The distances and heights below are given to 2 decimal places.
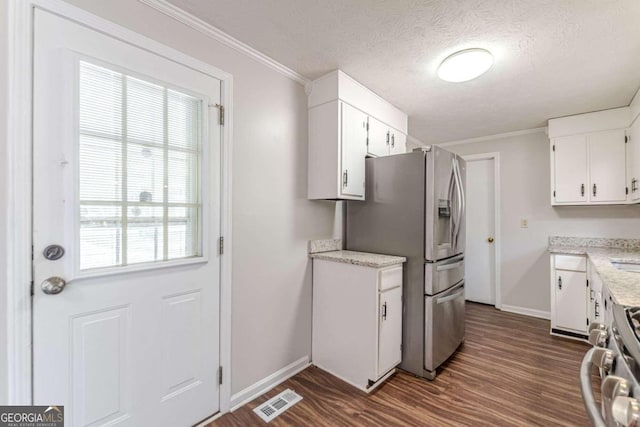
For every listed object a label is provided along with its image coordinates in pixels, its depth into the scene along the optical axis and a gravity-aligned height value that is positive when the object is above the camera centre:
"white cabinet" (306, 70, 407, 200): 2.16 +0.66
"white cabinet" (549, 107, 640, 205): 2.79 +0.60
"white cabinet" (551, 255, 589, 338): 2.77 -0.85
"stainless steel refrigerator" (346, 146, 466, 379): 2.11 -0.17
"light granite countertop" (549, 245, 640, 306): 1.07 -0.34
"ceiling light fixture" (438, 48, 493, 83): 1.84 +1.05
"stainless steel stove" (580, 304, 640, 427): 0.47 -0.35
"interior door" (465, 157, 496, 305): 3.85 -0.26
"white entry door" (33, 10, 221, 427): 1.15 -0.08
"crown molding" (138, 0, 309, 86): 1.46 +1.11
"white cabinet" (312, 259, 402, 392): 1.95 -0.82
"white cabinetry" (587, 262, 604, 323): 1.74 -0.61
